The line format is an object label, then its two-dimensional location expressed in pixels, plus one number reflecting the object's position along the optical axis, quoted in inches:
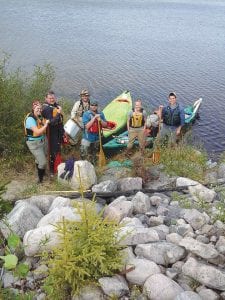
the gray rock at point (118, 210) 283.3
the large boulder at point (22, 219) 277.3
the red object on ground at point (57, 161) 394.3
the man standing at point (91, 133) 396.5
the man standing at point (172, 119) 420.2
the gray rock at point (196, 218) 277.1
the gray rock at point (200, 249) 235.1
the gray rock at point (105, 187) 341.0
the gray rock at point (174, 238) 256.1
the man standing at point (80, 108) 409.3
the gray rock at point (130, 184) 352.2
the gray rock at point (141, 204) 303.4
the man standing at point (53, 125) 368.2
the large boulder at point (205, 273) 219.8
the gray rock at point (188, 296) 203.9
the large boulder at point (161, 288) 215.0
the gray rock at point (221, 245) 244.2
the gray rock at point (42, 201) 312.7
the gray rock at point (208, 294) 214.6
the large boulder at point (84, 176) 353.4
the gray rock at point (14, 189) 362.9
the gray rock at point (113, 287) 217.3
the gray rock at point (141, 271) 227.6
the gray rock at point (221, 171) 395.5
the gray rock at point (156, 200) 319.0
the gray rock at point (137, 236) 252.4
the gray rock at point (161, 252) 240.1
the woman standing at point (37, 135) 350.9
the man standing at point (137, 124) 414.6
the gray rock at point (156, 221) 285.3
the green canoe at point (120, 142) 467.5
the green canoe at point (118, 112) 504.1
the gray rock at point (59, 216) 267.7
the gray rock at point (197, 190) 319.3
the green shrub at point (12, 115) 413.4
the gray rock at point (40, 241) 251.4
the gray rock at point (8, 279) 238.1
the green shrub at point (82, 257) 213.0
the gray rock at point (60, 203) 301.4
